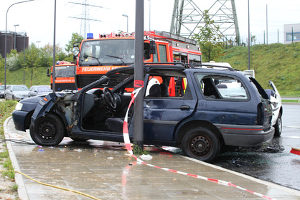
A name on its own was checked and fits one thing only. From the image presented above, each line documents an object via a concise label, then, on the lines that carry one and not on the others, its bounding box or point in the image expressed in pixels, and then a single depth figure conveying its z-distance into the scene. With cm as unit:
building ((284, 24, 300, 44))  9054
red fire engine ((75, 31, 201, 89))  1391
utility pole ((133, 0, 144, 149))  829
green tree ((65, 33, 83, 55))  5928
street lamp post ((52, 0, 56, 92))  2490
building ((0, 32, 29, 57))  11435
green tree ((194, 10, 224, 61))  3309
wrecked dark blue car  792
